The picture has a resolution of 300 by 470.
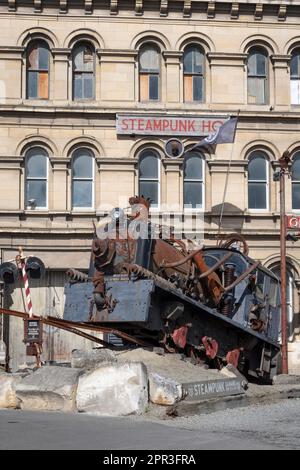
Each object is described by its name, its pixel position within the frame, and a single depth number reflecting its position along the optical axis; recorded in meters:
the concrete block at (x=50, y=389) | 15.14
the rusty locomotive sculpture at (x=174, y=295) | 17.84
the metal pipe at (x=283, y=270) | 24.92
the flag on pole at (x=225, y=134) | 28.98
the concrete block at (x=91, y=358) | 16.37
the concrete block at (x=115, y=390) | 14.57
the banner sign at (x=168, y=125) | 30.23
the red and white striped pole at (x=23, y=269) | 23.22
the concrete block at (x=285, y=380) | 21.74
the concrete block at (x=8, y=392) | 15.88
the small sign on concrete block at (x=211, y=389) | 15.20
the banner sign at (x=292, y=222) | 30.00
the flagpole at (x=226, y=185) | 30.22
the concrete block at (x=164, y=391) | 14.75
